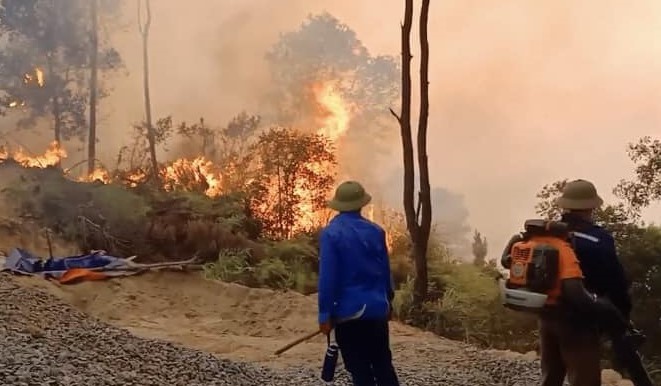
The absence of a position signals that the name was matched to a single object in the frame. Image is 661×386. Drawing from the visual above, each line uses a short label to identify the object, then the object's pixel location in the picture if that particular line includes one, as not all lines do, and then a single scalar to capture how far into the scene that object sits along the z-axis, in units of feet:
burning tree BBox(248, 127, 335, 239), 56.49
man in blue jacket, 14.94
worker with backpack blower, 15.42
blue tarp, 40.63
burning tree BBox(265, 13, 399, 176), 66.90
